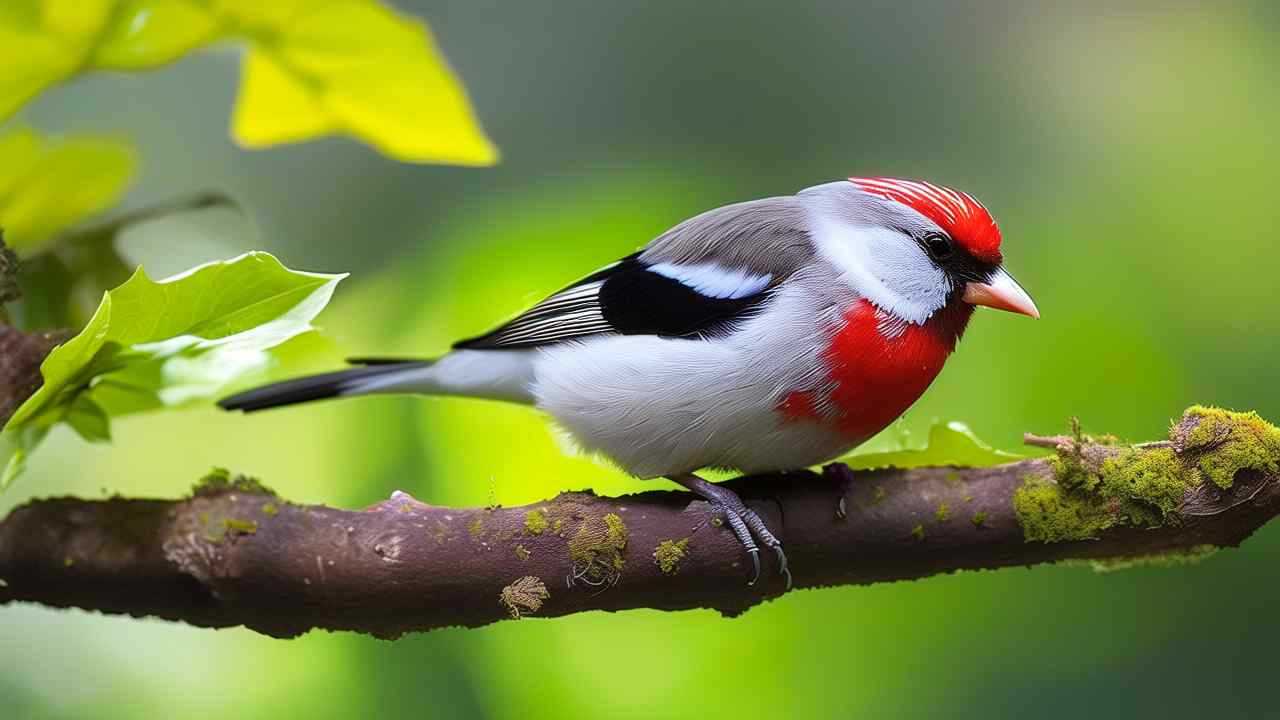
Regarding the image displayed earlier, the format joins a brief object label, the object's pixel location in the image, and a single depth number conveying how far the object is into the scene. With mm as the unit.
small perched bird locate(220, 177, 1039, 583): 2919
